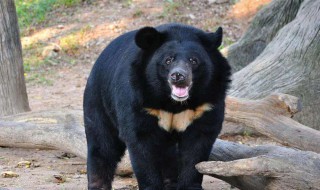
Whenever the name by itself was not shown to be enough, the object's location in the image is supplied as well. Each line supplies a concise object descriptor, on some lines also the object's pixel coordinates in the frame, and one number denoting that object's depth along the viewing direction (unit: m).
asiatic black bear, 8.70
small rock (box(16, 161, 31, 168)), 12.91
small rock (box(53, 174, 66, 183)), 11.48
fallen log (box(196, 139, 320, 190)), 7.85
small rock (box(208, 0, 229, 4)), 26.15
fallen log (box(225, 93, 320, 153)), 11.52
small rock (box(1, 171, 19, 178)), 11.64
